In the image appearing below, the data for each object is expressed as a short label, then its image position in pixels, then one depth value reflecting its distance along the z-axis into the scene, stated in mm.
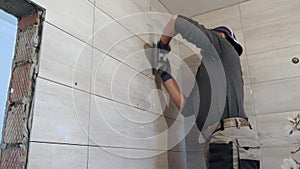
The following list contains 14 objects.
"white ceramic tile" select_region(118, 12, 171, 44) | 1245
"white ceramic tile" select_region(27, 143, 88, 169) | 678
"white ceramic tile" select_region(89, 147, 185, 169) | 901
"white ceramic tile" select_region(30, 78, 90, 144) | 713
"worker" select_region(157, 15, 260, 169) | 1061
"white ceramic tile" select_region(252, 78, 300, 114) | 1372
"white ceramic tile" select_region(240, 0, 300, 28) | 1473
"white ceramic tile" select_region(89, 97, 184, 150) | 930
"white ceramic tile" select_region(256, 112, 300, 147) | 1342
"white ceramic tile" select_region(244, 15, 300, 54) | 1443
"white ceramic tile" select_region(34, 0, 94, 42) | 802
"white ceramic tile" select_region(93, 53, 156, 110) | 978
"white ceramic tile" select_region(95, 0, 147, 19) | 1074
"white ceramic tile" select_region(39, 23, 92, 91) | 765
